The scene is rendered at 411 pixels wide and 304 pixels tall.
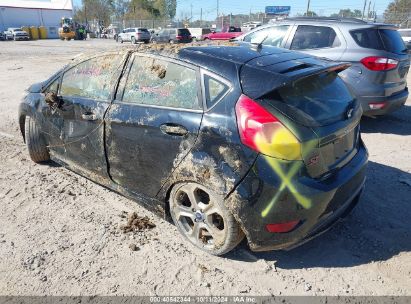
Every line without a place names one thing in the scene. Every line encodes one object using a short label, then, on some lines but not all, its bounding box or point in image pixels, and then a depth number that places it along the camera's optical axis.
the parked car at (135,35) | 38.16
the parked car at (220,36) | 25.55
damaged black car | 2.54
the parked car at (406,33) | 17.42
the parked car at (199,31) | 38.10
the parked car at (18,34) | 43.83
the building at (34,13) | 55.47
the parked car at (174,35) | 28.50
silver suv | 5.77
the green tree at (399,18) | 30.06
